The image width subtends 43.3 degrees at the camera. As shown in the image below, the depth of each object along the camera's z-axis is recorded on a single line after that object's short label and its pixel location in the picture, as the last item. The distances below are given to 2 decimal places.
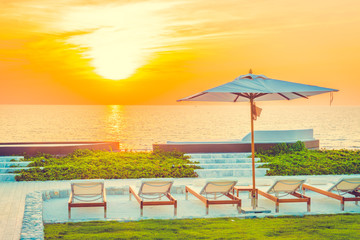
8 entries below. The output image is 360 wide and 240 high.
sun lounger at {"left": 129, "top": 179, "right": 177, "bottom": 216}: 8.67
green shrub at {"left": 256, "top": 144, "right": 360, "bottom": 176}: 13.95
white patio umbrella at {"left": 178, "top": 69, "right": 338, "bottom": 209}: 8.61
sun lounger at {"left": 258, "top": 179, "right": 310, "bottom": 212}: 9.02
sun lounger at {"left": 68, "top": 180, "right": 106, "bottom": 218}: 8.73
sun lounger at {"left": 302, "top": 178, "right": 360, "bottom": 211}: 9.26
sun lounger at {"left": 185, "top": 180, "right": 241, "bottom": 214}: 8.84
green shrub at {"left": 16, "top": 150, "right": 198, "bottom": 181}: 13.01
